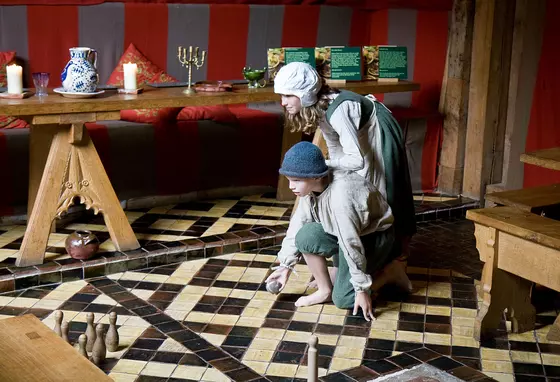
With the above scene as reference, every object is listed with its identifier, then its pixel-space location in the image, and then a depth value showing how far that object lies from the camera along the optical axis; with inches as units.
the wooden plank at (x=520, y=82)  243.4
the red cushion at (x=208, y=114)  253.6
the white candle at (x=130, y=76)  208.1
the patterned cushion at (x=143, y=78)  247.6
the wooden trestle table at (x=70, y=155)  190.7
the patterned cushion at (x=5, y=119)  235.8
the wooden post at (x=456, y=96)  260.5
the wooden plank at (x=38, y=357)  111.6
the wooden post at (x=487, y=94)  251.0
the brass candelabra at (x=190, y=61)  216.5
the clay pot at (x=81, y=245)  199.6
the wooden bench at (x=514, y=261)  155.1
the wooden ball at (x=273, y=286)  180.7
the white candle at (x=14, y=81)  195.0
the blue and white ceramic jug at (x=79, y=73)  198.1
